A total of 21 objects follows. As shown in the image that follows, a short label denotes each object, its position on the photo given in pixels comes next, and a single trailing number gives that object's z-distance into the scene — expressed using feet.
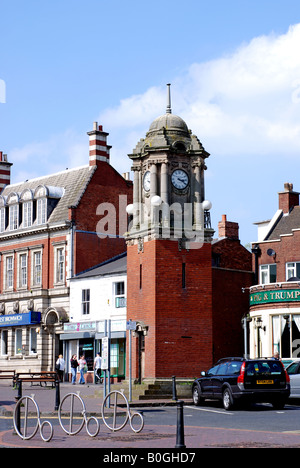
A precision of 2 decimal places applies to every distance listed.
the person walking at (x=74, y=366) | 138.51
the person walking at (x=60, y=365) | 133.66
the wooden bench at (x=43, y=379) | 118.11
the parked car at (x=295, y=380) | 90.84
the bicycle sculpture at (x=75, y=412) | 55.06
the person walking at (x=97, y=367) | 132.05
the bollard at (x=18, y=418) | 55.06
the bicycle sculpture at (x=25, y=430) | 52.85
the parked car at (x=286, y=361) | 121.66
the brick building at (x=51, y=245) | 161.58
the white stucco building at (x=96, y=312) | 144.56
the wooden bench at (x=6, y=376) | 127.32
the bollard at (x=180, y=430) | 43.91
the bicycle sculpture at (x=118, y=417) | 57.91
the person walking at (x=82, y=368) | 140.98
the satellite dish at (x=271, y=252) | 150.00
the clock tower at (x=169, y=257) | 107.86
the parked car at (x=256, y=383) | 81.71
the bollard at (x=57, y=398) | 79.18
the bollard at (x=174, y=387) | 95.82
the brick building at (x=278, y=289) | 130.62
